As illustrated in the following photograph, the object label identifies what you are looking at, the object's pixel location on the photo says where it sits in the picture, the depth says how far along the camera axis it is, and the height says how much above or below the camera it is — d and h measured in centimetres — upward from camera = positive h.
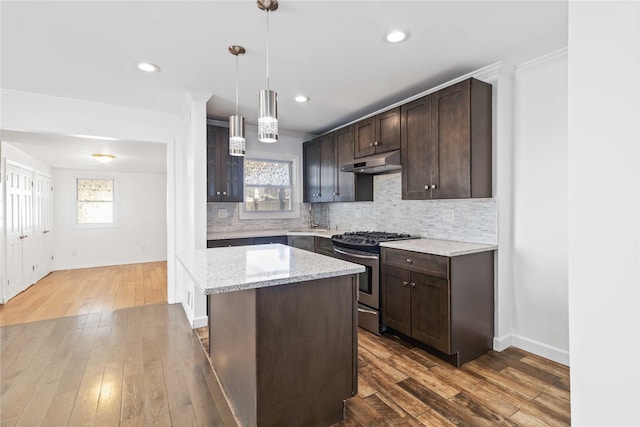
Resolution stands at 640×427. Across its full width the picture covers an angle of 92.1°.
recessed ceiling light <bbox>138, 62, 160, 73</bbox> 257 +122
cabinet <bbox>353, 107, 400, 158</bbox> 324 +85
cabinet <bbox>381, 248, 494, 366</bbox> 244 -79
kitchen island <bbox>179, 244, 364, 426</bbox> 157 -70
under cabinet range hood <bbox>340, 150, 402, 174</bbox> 317 +50
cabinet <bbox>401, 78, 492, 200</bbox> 255 +59
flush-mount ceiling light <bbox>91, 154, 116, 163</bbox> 529 +95
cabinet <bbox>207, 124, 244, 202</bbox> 389 +52
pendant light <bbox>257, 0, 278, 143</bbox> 177 +57
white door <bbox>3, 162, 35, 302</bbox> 436 -27
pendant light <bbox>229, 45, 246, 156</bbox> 212 +51
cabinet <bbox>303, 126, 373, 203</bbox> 396 +51
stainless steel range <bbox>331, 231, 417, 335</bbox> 305 -58
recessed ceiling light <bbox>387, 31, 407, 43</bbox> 214 +122
